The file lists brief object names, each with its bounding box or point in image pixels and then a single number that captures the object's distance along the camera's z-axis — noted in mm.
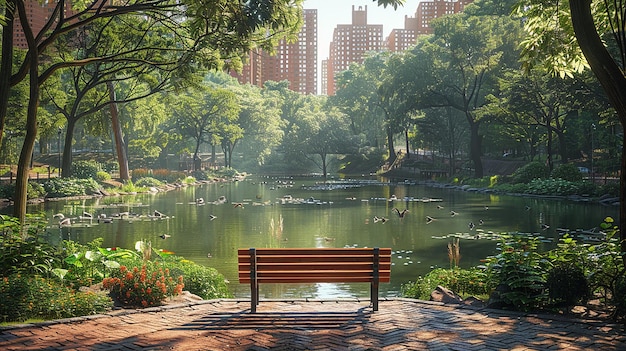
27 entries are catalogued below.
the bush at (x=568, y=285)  7430
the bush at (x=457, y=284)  9992
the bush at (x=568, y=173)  37562
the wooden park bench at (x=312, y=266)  7680
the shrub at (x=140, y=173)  53897
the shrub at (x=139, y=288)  8195
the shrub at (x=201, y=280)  9875
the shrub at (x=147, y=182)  46750
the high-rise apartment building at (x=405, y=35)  156875
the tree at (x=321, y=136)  74688
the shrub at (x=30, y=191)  29719
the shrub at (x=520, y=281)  7695
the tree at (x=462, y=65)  48031
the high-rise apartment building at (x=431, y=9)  128375
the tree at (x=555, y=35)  10195
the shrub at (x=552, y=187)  35819
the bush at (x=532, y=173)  41281
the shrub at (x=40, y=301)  7246
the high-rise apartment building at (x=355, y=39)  174000
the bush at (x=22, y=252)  8466
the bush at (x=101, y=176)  42694
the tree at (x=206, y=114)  62812
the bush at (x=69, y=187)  34884
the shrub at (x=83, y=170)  41312
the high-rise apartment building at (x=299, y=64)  155750
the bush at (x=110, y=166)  55219
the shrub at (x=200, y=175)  63431
